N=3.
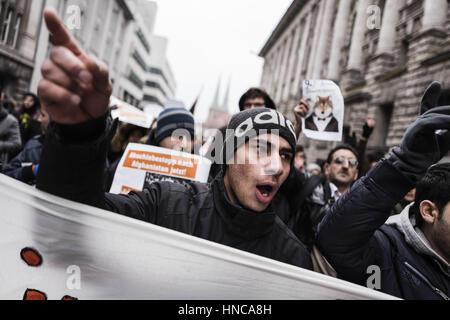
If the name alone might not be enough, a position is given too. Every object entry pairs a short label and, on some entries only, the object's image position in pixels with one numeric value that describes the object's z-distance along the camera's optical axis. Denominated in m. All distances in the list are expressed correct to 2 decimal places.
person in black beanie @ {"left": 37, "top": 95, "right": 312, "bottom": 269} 1.30
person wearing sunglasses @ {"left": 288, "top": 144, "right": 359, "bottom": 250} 2.46
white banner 0.94
